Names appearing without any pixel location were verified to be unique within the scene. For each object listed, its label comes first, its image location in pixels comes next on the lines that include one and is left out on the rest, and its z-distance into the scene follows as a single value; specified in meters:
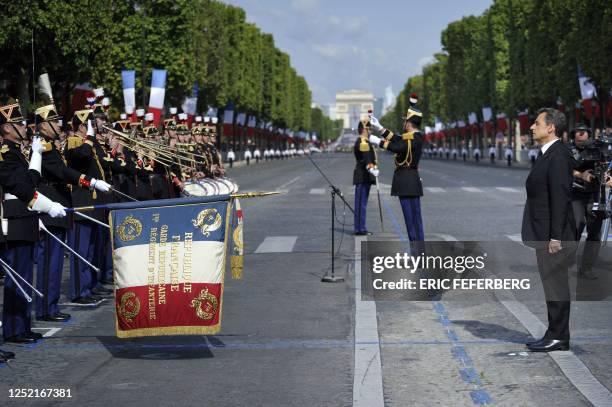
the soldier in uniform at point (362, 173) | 19.38
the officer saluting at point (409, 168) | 13.41
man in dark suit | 9.10
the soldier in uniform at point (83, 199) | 11.85
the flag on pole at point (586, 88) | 56.26
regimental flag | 8.95
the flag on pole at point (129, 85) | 39.27
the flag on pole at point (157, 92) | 42.47
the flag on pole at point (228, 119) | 87.31
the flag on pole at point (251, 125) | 107.50
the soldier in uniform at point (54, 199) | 10.70
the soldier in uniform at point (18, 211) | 9.34
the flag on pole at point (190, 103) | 59.53
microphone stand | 13.62
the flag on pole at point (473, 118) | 103.08
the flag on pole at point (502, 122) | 91.19
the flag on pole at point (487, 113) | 90.06
